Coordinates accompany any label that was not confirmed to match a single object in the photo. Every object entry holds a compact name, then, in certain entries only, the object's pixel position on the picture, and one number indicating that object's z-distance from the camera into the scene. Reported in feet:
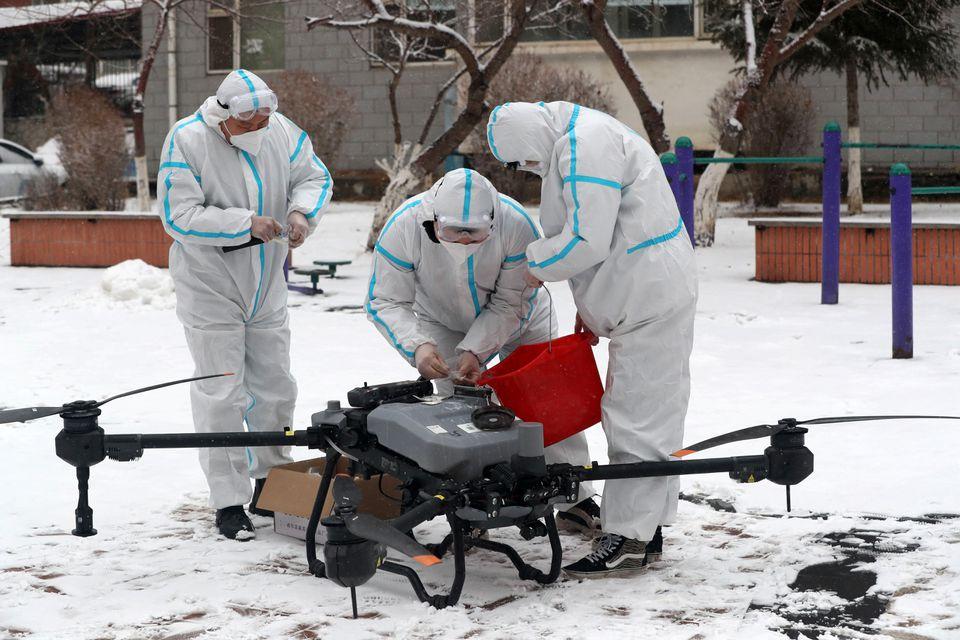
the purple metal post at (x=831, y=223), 32.42
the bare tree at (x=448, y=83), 40.68
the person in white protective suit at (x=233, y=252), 14.94
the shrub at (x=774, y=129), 63.31
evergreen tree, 57.11
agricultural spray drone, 11.50
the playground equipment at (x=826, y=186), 31.32
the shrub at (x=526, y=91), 60.90
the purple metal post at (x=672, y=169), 30.78
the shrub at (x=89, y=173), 59.52
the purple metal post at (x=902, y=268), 24.79
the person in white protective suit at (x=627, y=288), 13.07
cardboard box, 14.07
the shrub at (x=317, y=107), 68.49
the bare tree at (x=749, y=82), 42.75
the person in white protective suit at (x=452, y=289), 13.80
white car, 68.09
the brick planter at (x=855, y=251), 35.70
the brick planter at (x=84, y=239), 43.65
